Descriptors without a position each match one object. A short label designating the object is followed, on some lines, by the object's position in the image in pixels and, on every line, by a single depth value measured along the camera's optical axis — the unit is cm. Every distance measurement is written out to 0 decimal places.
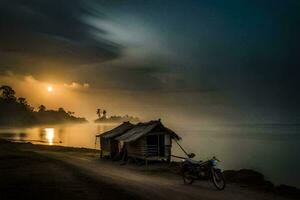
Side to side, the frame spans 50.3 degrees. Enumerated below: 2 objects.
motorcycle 1923
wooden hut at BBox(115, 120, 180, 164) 3759
